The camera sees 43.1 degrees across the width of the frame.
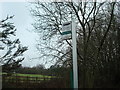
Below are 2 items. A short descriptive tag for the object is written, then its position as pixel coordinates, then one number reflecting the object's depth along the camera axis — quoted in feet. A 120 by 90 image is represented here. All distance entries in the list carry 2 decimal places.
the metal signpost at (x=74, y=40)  11.87
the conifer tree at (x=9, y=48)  24.26
